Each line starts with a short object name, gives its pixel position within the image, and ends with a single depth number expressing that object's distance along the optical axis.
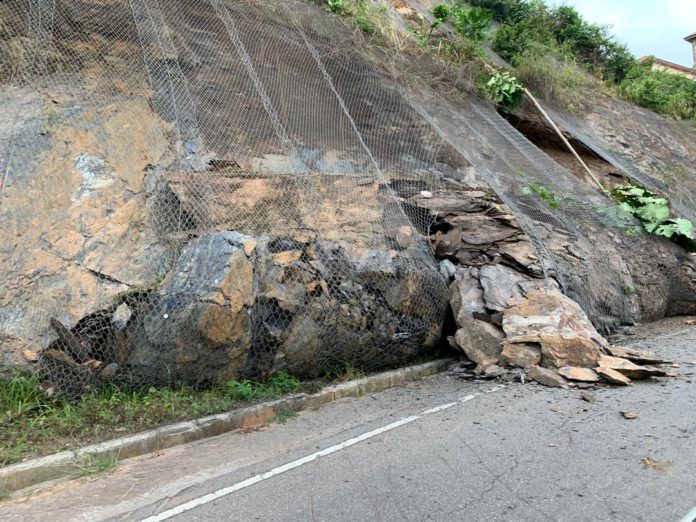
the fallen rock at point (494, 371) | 6.03
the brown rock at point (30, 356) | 4.74
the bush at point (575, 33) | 19.36
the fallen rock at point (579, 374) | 5.57
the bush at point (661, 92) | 17.61
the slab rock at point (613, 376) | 5.48
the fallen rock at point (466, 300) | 6.85
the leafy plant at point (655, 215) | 10.73
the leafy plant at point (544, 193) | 9.40
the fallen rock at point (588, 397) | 5.00
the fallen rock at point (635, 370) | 5.66
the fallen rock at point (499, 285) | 6.93
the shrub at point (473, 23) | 13.54
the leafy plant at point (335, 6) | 10.88
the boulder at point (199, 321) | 5.03
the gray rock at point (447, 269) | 7.49
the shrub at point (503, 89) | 12.46
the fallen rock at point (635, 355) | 6.00
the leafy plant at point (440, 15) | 12.98
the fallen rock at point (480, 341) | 6.41
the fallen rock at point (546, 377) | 5.57
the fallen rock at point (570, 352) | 5.88
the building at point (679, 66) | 32.61
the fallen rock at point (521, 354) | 6.03
